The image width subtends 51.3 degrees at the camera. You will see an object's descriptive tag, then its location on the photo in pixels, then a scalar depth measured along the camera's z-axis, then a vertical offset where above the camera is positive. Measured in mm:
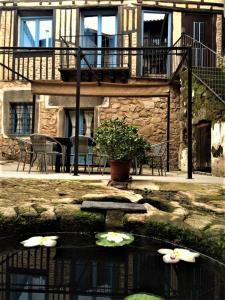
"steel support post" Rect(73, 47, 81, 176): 4007 +631
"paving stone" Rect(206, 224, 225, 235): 1918 -595
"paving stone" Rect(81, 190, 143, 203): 2551 -447
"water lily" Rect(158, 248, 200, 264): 1838 -780
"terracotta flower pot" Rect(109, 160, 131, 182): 3314 -174
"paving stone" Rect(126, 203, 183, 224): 2149 -560
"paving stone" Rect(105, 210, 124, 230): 2243 -604
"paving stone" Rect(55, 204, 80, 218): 2260 -527
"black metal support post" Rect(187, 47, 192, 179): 4124 +800
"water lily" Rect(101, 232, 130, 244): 2050 -715
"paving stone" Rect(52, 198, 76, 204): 2482 -473
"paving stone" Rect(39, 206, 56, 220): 2225 -563
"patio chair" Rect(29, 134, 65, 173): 4415 +186
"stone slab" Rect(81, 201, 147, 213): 2301 -497
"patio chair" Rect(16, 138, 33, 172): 4893 +225
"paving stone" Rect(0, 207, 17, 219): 2173 -537
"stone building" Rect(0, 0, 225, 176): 7610 +3401
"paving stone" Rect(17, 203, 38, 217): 2221 -530
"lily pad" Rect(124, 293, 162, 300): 1437 -866
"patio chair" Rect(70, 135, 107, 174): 4692 +229
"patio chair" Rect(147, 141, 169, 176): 4827 +167
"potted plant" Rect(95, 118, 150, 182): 3272 +138
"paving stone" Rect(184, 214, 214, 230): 2045 -570
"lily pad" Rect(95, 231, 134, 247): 2023 -728
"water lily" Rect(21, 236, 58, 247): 2020 -749
